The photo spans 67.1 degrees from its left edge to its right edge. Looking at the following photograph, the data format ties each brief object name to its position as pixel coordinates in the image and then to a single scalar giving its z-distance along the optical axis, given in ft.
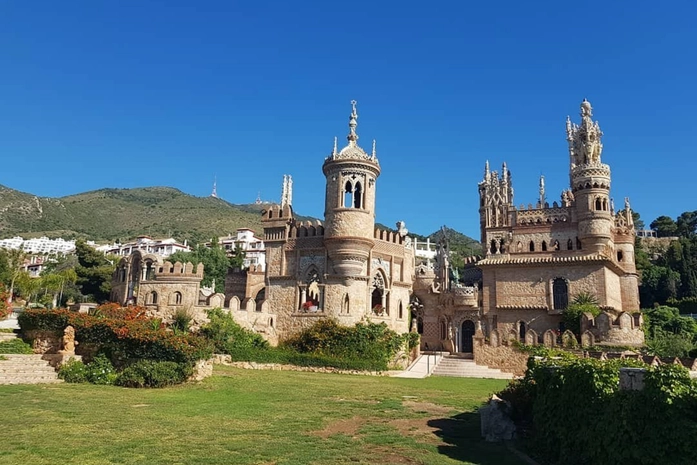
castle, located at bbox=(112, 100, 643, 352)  108.68
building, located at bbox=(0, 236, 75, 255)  414.62
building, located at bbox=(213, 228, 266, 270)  351.73
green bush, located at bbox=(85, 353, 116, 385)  63.05
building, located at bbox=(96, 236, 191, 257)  340.18
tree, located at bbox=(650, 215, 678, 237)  348.79
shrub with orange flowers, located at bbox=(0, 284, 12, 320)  82.28
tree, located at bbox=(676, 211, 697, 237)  344.69
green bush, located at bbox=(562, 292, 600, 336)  124.36
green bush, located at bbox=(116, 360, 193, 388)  62.18
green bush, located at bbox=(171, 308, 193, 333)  94.48
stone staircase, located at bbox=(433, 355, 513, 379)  100.44
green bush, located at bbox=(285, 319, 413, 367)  102.63
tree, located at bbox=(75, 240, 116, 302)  175.94
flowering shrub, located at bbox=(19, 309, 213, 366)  64.90
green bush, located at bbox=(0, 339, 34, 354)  69.10
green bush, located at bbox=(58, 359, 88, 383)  63.21
